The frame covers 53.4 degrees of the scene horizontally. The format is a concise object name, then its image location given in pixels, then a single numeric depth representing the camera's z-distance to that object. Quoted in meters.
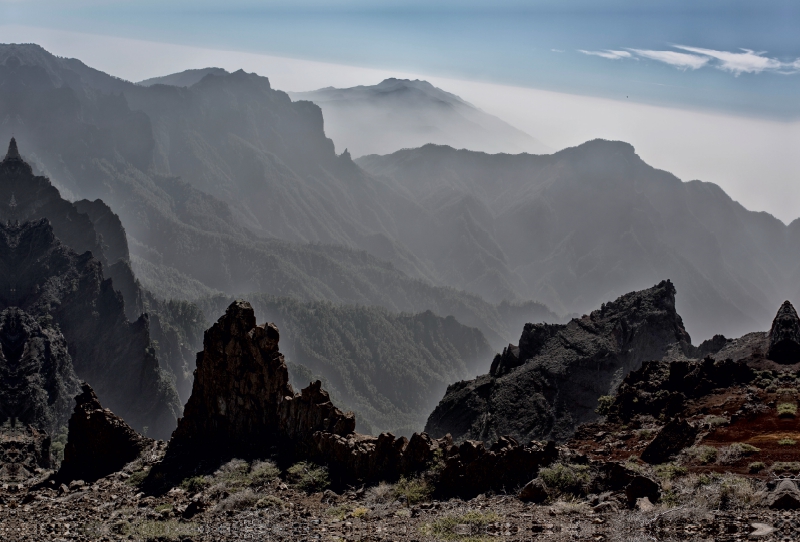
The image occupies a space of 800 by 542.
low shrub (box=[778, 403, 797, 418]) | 31.83
